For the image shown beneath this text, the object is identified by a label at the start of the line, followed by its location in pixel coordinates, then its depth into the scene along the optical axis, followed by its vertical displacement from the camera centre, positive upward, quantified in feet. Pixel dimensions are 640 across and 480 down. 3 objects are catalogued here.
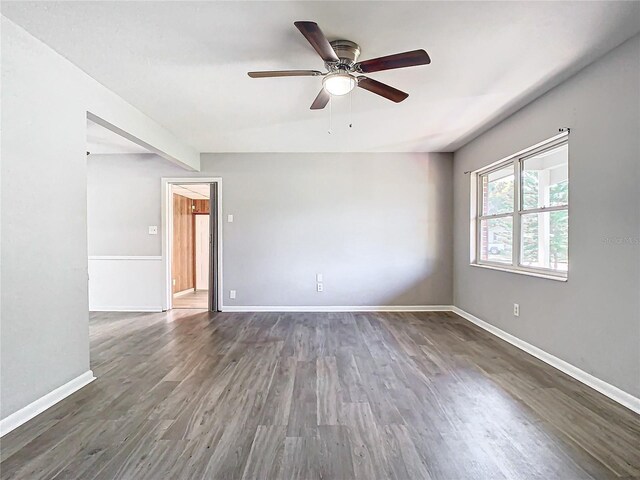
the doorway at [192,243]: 17.10 -0.56
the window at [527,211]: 10.07 +0.79
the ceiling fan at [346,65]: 6.39 +3.53
